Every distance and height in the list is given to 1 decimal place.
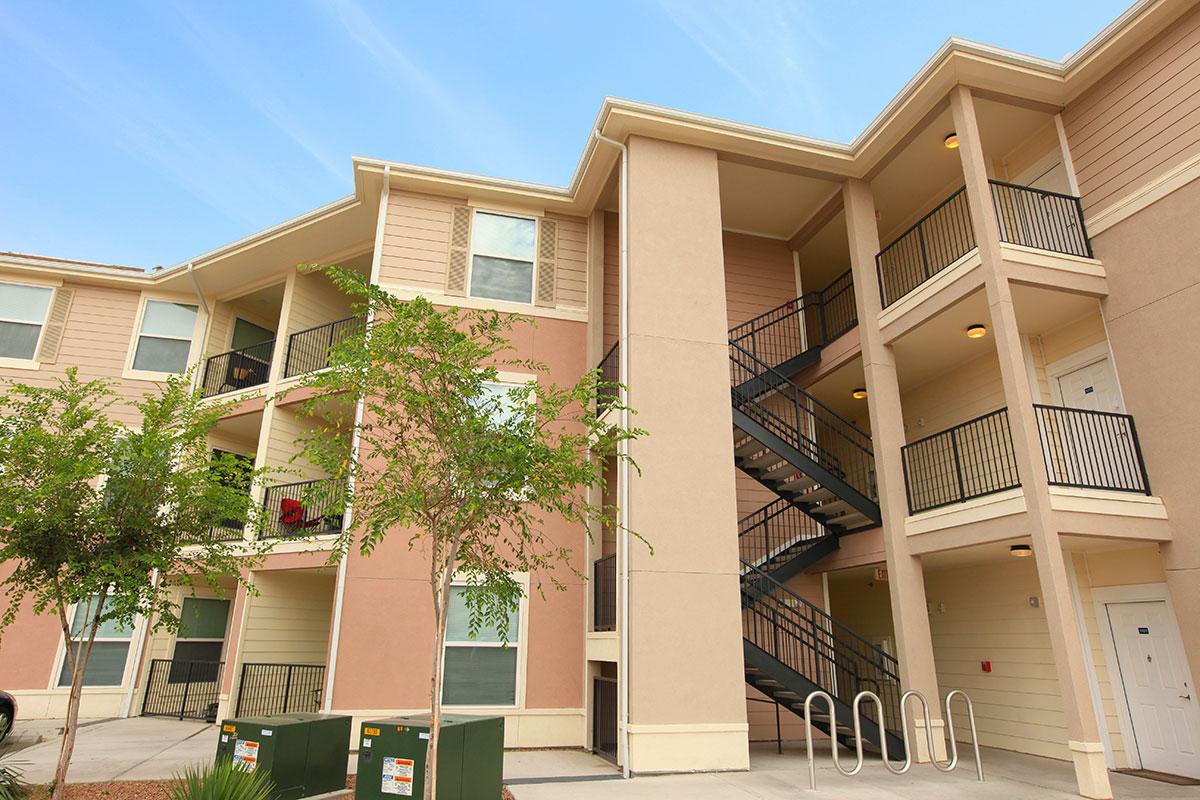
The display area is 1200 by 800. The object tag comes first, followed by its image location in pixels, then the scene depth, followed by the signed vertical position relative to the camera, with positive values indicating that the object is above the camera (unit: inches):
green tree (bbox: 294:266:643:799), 246.4 +69.0
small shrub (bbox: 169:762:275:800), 208.8 -39.5
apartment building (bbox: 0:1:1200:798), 339.9 +123.7
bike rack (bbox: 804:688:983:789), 289.6 -35.1
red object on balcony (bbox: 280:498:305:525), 484.4 +87.4
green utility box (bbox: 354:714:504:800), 238.1 -36.3
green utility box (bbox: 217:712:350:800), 256.4 -36.0
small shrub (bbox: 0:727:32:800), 247.0 -47.7
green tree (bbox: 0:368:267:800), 281.4 +57.3
